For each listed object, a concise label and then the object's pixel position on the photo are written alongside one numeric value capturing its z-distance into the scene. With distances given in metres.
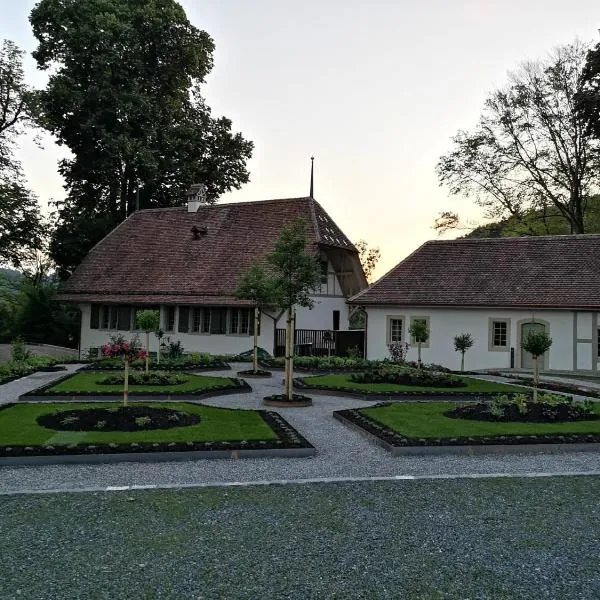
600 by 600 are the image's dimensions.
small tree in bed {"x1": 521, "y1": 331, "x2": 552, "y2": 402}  14.30
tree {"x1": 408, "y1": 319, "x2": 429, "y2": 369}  23.97
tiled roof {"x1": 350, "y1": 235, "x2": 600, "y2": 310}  26.47
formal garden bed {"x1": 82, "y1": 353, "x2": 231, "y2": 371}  22.89
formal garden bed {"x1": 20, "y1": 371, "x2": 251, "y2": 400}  16.11
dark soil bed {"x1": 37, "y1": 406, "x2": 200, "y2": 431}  11.52
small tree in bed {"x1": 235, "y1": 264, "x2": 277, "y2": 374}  22.64
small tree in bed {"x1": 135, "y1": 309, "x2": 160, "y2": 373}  18.86
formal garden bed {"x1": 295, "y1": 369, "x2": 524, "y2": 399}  17.52
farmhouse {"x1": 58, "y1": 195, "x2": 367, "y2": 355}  31.55
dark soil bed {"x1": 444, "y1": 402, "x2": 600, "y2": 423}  13.09
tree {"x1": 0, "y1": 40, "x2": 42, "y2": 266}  34.78
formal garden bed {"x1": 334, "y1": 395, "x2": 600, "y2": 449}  11.19
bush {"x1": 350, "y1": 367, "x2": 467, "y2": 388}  19.20
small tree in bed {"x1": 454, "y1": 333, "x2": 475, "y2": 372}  24.97
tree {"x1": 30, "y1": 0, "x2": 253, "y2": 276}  38.59
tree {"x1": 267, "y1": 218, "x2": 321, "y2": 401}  16.08
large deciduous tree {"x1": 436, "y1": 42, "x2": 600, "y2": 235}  37.97
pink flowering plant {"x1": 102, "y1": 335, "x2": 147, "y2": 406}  12.81
